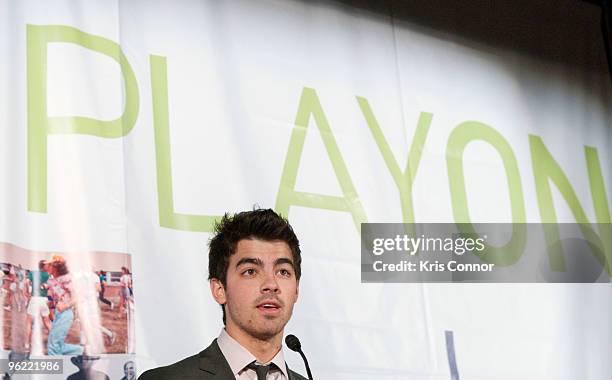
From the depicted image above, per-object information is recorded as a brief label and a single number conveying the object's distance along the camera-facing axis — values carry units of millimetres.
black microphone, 4228
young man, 4318
